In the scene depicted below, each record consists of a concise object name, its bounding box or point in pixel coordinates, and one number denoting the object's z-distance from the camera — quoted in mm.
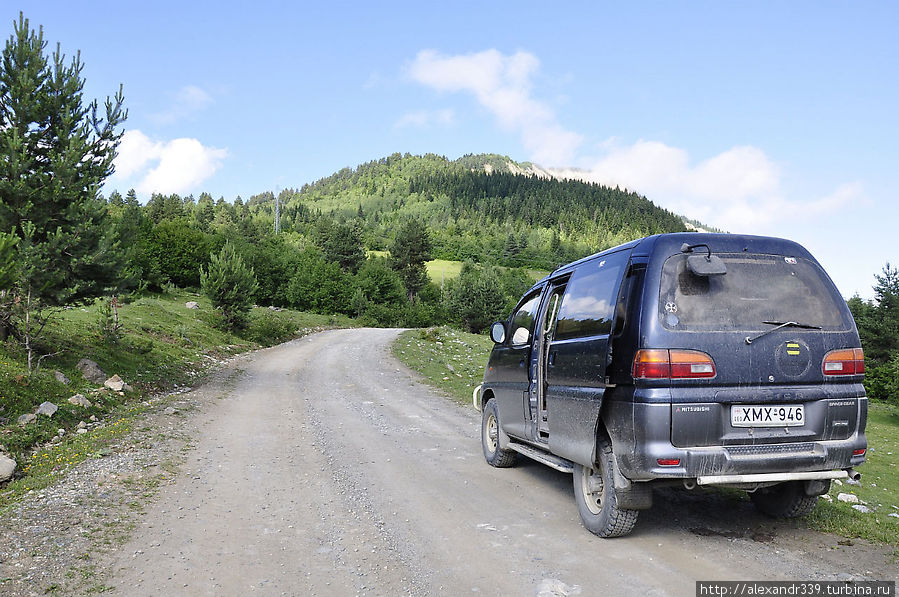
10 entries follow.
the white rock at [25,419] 8648
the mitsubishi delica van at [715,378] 4129
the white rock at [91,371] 12125
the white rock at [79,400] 10180
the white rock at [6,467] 6612
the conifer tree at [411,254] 79812
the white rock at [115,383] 12007
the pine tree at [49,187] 11828
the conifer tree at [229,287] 26391
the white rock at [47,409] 9134
